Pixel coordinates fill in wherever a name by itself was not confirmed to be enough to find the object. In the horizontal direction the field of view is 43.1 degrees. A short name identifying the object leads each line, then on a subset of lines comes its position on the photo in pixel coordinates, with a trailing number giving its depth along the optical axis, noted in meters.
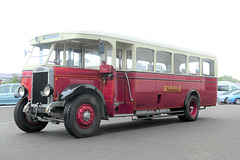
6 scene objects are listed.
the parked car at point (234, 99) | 28.32
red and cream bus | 7.75
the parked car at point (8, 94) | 20.47
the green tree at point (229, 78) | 169.69
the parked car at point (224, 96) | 28.80
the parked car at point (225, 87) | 33.97
